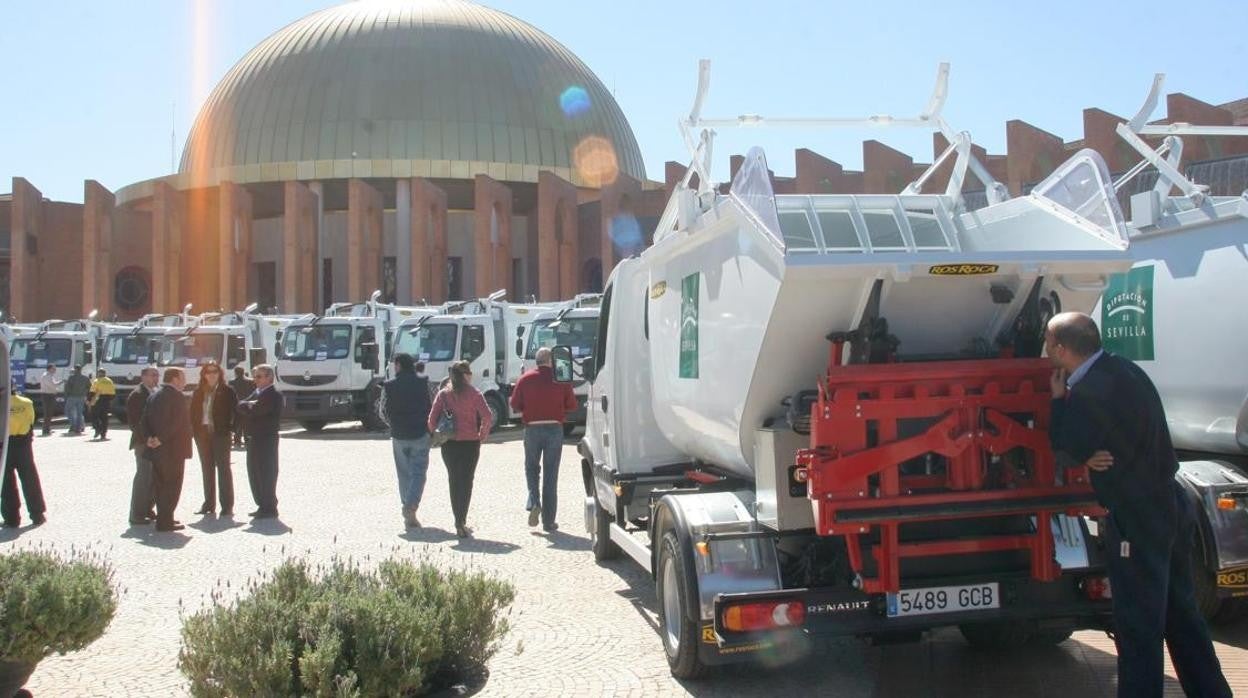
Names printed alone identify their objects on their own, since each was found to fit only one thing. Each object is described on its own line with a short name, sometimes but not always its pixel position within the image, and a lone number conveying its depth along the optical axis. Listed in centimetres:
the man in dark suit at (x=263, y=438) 1202
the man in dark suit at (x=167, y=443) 1125
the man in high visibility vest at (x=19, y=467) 1166
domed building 4453
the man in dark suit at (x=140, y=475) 1157
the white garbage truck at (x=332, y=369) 2414
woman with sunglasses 1237
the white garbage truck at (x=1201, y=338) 642
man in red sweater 1080
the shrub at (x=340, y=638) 428
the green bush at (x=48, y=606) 495
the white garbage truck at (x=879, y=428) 503
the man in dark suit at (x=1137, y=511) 455
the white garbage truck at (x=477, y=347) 2372
